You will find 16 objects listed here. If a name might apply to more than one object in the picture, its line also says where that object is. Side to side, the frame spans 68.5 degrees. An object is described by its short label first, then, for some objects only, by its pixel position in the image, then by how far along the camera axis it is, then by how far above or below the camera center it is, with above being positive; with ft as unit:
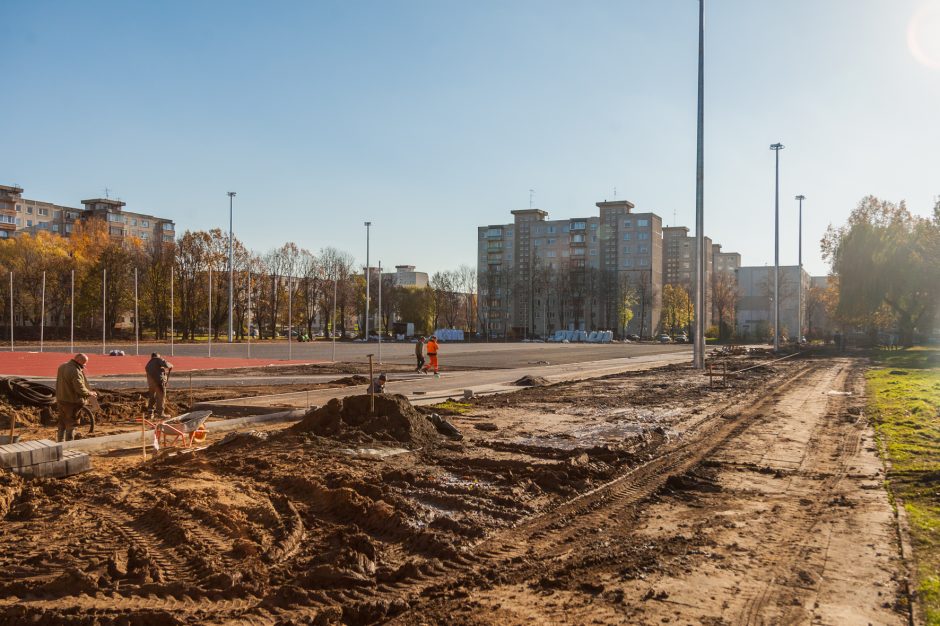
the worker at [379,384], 55.53 -5.56
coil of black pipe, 52.63 -6.02
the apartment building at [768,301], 413.18 +11.15
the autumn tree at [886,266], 179.22 +14.33
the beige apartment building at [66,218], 372.17 +57.42
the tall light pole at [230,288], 178.01 +7.07
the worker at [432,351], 97.50 -4.85
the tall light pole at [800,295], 218.01 +9.56
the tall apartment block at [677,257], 480.23 +42.72
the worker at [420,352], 102.89 -5.34
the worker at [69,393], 39.83 -4.55
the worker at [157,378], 50.44 -4.65
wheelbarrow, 36.81 -6.08
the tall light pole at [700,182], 106.42 +21.23
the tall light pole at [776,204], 184.85 +30.67
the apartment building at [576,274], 397.60 +25.17
